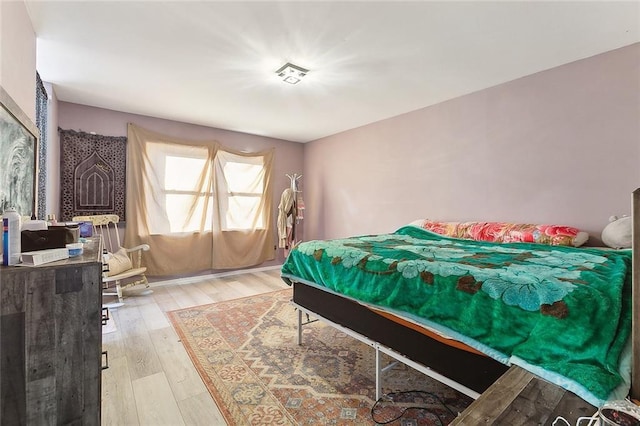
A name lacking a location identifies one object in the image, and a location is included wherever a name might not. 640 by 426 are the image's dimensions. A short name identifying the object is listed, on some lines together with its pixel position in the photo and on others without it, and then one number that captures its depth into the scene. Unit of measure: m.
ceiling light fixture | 2.45
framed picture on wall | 1.33
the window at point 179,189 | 3.94
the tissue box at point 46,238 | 1.19
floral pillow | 2.25
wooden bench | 0.78
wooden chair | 3.25
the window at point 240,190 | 4.48
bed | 1.01
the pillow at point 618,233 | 1.98
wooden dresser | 0.97
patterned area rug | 1.59
